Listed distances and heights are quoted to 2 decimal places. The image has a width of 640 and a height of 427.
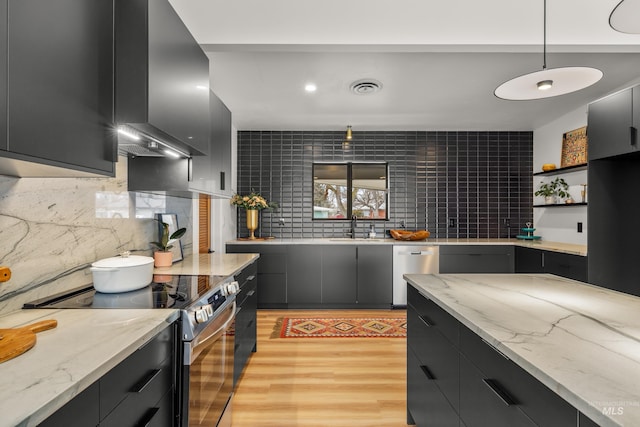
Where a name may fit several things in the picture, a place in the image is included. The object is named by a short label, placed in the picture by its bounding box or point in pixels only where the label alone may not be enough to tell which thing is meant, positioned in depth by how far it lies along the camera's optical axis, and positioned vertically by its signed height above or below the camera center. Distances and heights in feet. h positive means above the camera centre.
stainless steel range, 4.26 -1.65
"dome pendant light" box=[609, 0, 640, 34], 3.77 +2.42
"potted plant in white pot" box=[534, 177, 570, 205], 12.85 +1.03
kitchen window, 15.48 +1.20
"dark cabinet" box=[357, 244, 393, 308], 13.41 -2.26
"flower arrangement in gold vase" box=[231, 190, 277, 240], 14.10 +0.44
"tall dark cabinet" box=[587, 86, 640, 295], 7.47 +0.27
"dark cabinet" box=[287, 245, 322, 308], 13.37 -2.23
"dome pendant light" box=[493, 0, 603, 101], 4.90 +2.14
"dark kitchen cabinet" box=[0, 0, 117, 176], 2.89 +1.29
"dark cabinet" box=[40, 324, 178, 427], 2.52 -1.67
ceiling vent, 9.77 +3.95
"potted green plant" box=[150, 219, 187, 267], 7.50 -0.80
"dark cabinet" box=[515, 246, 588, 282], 9.82 -1.58
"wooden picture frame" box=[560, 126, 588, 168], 12.01 +2.59
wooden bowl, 13.94 -0.82
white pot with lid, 4.86 -0.90
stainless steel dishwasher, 13.35 -1.72
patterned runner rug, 10.75 -3.88
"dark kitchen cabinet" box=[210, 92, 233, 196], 8.60 +1.94
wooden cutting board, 2.75 -1.14
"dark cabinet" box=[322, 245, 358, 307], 13.38 -2.23
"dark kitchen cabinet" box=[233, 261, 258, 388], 7.23 -2.54
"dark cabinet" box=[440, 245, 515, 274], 13.34 -1.76
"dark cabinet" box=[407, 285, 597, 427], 2.64 -1.80
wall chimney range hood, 4.27 +1.94
